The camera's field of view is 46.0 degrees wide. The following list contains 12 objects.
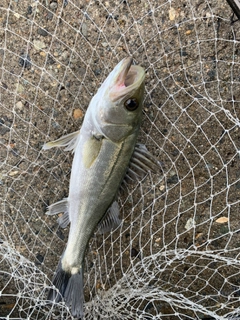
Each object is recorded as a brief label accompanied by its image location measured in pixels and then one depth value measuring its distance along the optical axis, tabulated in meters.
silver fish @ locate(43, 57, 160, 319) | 0.31
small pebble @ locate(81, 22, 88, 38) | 0.37
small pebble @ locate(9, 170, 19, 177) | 0.40
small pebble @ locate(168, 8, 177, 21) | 0.36
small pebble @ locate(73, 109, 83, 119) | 0.38
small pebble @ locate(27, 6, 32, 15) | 0.38
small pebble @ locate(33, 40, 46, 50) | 0.38
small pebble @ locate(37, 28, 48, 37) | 0.38
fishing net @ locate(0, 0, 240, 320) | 0.37
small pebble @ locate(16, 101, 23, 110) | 0.39
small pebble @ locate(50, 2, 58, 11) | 0.37
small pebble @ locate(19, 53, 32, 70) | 0.38
